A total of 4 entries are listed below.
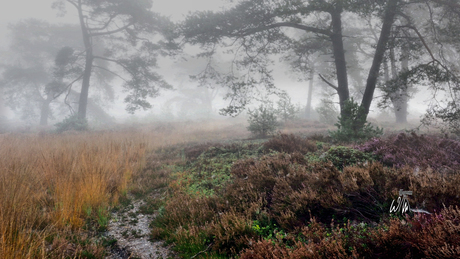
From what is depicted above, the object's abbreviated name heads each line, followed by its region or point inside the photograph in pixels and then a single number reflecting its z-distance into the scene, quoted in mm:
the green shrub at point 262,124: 13172
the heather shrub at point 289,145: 6992
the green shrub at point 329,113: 22898
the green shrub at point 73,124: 17861
